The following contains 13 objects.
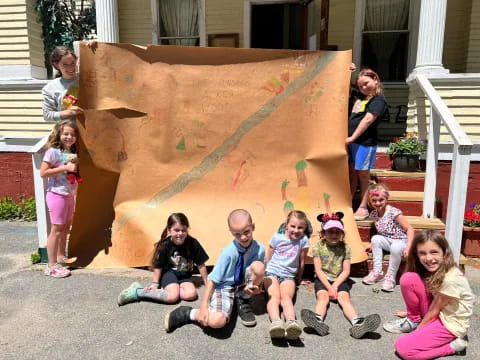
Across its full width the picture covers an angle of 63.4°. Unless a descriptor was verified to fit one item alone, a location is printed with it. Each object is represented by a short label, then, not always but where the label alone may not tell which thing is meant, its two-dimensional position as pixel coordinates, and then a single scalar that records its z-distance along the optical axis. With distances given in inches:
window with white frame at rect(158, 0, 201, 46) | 301.7
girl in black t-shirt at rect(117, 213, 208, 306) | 118.3
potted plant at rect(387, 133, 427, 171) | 177.2
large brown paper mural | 142.1
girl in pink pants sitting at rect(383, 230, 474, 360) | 91.4
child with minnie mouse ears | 113.7
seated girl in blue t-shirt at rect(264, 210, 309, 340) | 113.2
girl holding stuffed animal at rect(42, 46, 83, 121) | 135.7
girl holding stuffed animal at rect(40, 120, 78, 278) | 133.6
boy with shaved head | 103.7
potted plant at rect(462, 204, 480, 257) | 155.4
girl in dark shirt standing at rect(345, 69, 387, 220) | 141.3
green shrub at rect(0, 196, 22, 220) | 223.8
